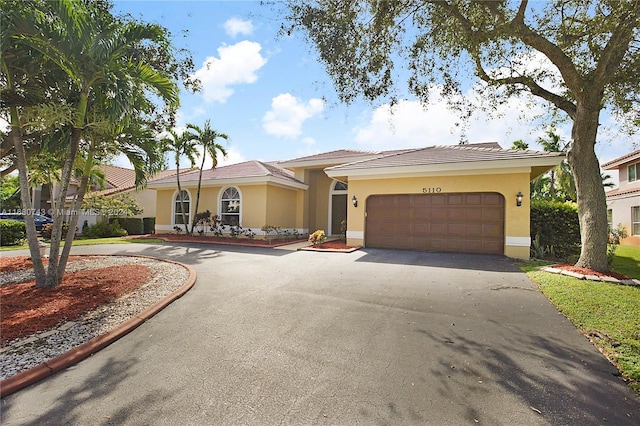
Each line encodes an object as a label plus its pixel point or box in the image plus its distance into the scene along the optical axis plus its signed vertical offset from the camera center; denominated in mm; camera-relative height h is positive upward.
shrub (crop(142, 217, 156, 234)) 22641 -483
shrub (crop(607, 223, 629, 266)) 16703 -456
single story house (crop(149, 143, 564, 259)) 11094 +1160
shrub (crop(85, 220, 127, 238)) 20031 -893
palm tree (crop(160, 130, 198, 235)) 16266 +3952
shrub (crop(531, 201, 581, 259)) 11562 -90
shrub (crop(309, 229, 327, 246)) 13633 -795
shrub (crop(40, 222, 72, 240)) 18894 -981
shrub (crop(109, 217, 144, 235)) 22000 -486
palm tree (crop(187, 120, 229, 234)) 16250 +4385
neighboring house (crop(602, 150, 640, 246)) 18422 +1901
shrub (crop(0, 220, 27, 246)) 15117 -869
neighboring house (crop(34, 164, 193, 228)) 22344 +2049
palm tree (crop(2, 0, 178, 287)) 5133 +2988
